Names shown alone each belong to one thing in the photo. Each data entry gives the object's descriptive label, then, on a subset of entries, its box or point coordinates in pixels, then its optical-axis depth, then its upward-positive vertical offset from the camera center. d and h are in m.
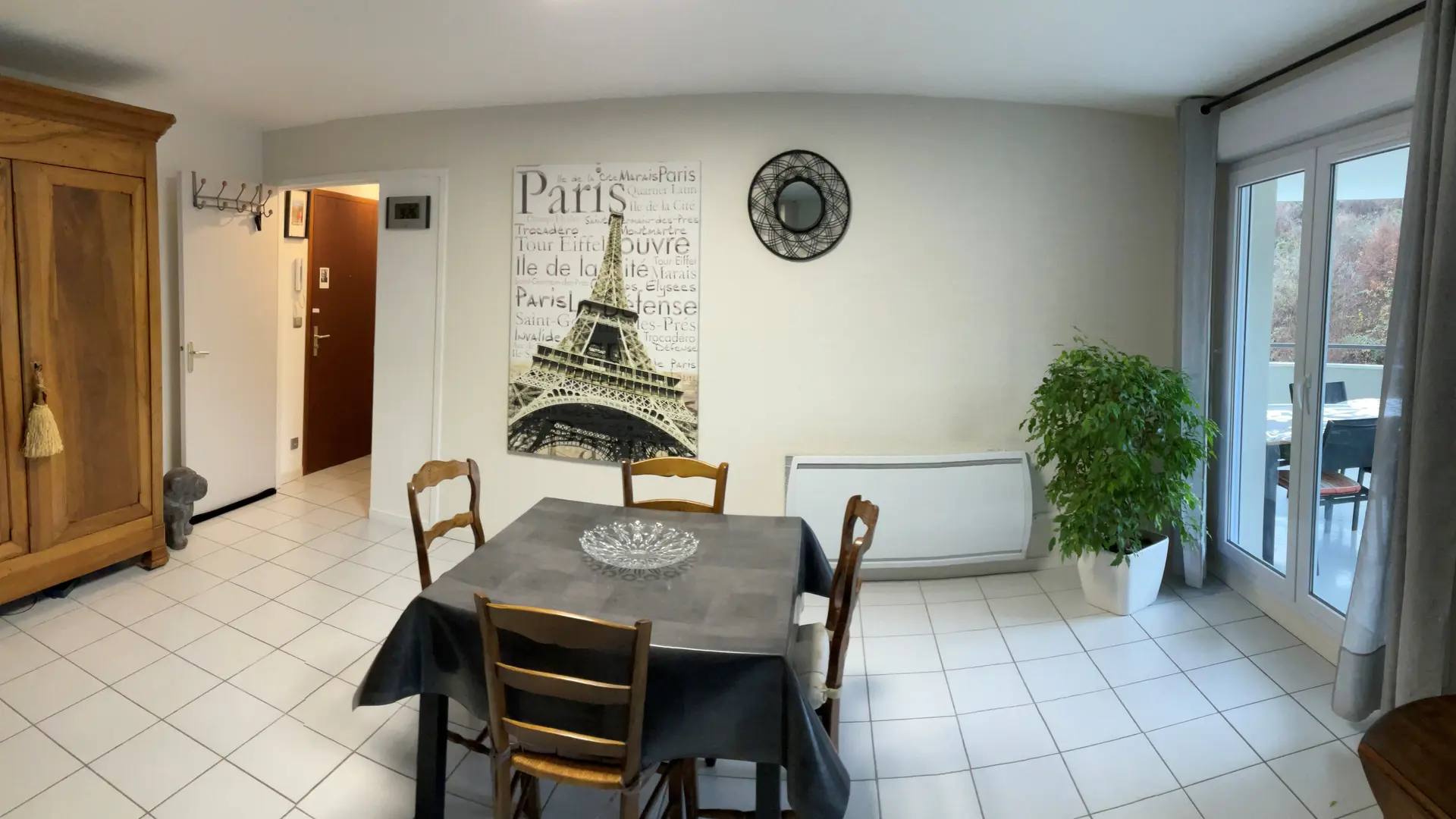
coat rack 3.90 +0.88
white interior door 3.96 +0.04
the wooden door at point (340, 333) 4.97 +0.19
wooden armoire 2.78 +0.11
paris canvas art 3.44 +0.28
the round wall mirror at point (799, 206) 3.30 +0.75
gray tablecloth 1.49 -0.59
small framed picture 4.57 +0.92
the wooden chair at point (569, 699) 1.37 -0.67
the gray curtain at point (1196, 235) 3.13 +0.62
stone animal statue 3.65 -0.74
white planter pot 3.05 -0.88
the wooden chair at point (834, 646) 1.73 -0.71
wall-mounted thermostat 3.80 +0.78
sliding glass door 2.60 +0.12
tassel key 2.83 -0.31
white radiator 3.30 -0.60
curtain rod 2.25 +1.16
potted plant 2.88 -0.34
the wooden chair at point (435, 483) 2.05 -0.42
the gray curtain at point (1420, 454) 1.91 -0.20
